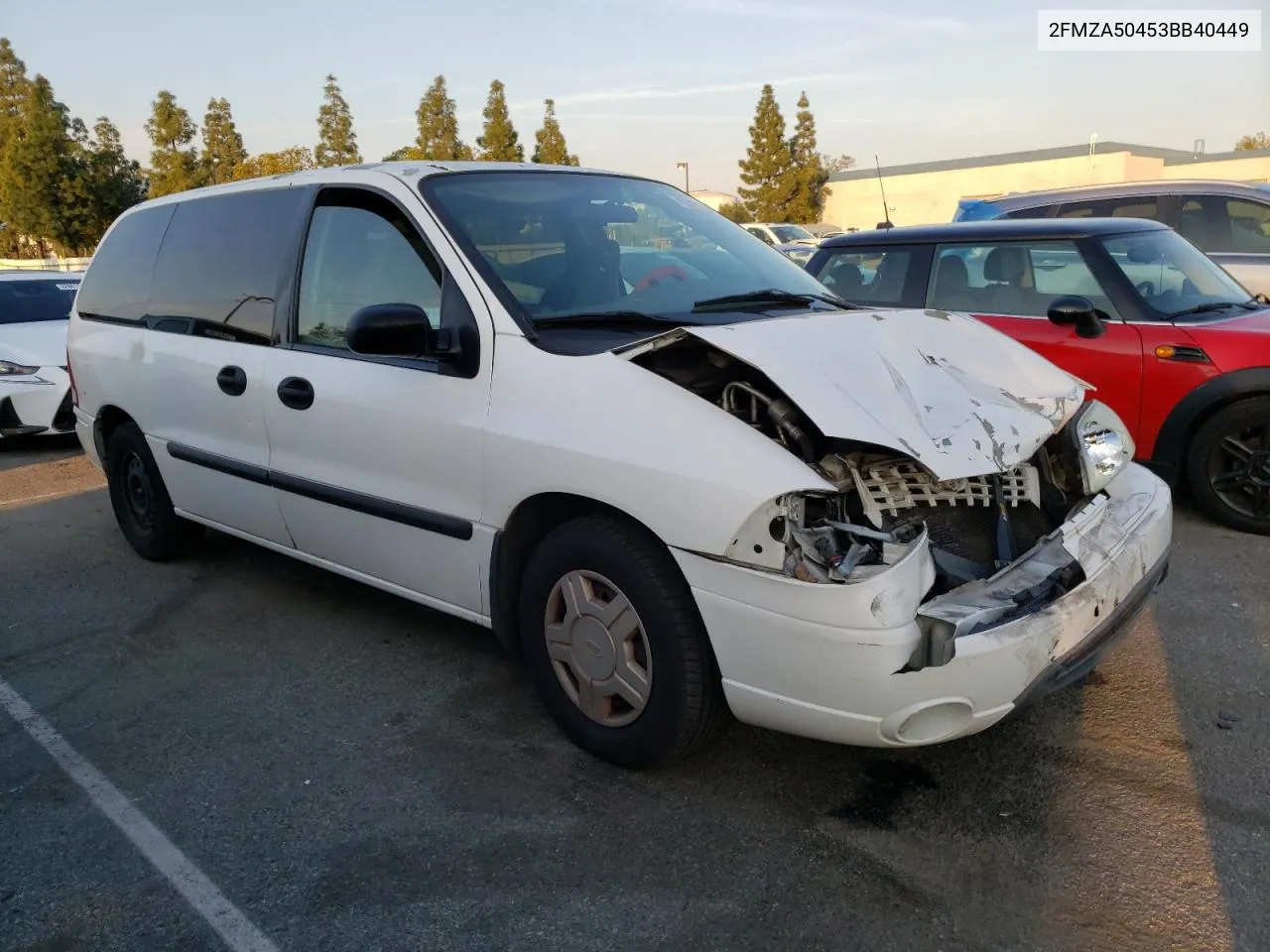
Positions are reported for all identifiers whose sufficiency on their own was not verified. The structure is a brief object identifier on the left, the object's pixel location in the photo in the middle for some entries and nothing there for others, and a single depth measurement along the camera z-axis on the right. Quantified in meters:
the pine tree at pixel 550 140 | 44.06
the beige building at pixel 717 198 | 48.59
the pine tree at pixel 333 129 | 41.19
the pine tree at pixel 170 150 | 37.00
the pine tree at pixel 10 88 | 37.97
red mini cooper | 5.12
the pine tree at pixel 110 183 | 35.41
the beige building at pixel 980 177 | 49.34
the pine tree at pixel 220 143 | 39.50
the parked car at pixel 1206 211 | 7.93
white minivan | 2.48
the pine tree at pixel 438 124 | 40.50
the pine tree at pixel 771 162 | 48.59
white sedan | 8.25
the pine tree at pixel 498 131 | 41.66
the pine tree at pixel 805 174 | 48.59
